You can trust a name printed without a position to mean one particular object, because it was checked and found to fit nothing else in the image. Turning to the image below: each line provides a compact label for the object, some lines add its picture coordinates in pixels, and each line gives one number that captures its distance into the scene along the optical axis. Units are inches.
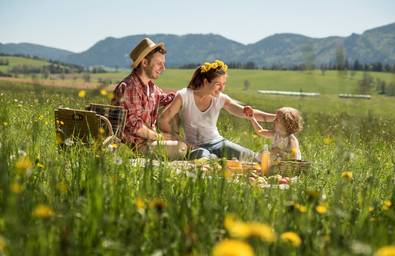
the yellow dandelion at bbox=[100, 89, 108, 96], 148.4
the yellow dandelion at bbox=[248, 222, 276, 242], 62.9
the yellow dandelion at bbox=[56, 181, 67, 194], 122.3
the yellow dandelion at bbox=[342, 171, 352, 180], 133.9
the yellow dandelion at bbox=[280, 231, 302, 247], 89.8
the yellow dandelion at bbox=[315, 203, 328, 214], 109.3
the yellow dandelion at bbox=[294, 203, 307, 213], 106.1
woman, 298.4
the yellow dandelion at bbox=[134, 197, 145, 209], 101.3
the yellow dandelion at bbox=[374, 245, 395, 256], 64.4
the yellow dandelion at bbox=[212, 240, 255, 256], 53.8
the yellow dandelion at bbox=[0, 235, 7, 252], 70.3
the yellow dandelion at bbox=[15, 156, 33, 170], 111.6
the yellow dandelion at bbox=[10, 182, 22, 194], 87.0
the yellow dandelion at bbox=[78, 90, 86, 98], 153.2
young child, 287.3
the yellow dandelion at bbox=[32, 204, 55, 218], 77.3
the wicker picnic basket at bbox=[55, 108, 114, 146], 247.3
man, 290.0
